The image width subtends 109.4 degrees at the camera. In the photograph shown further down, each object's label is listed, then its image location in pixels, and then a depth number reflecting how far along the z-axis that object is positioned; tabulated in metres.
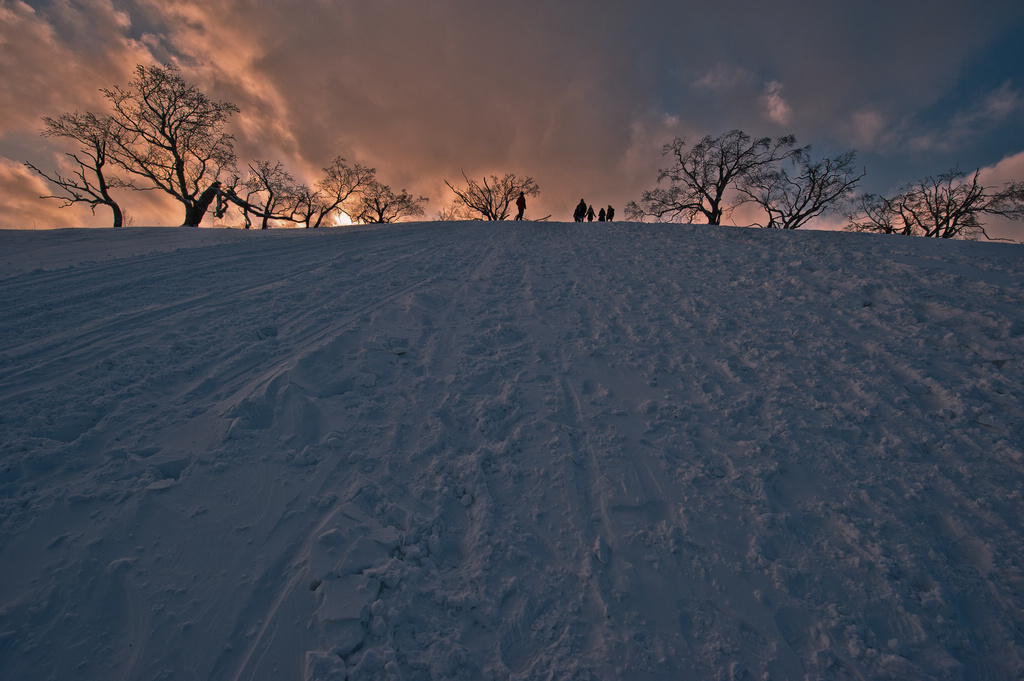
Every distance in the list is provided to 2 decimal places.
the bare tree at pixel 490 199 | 33.59
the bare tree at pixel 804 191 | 21.72
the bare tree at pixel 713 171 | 22.64
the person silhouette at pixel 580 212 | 21.67
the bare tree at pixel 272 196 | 25.75
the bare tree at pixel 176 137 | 19.14
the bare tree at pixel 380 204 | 34.12
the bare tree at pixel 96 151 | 18.48
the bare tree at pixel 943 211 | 20.70
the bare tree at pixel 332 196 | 30.33
